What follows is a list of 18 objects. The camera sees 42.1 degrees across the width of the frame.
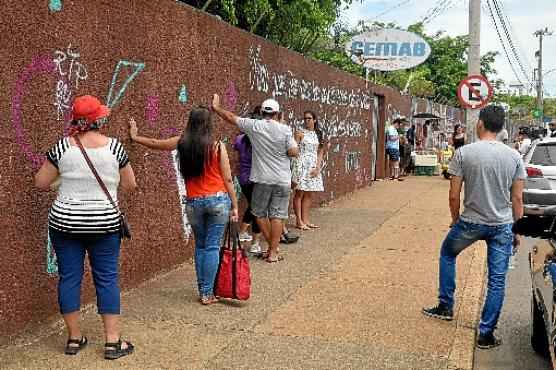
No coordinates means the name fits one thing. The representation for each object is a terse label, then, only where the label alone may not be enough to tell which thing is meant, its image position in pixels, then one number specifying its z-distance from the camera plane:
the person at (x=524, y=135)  16.11
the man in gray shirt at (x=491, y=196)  5.34
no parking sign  14.09
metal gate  17.77
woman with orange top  5.73
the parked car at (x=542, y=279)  4.20
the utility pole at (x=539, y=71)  64.25
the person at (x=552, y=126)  21.97
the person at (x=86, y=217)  4.48
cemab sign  22.02
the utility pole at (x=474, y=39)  15.69
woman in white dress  9.67
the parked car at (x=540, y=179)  11.07
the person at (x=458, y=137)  18.95
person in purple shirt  7.98
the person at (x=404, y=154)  20.39
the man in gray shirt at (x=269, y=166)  7.36
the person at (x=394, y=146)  18.67
